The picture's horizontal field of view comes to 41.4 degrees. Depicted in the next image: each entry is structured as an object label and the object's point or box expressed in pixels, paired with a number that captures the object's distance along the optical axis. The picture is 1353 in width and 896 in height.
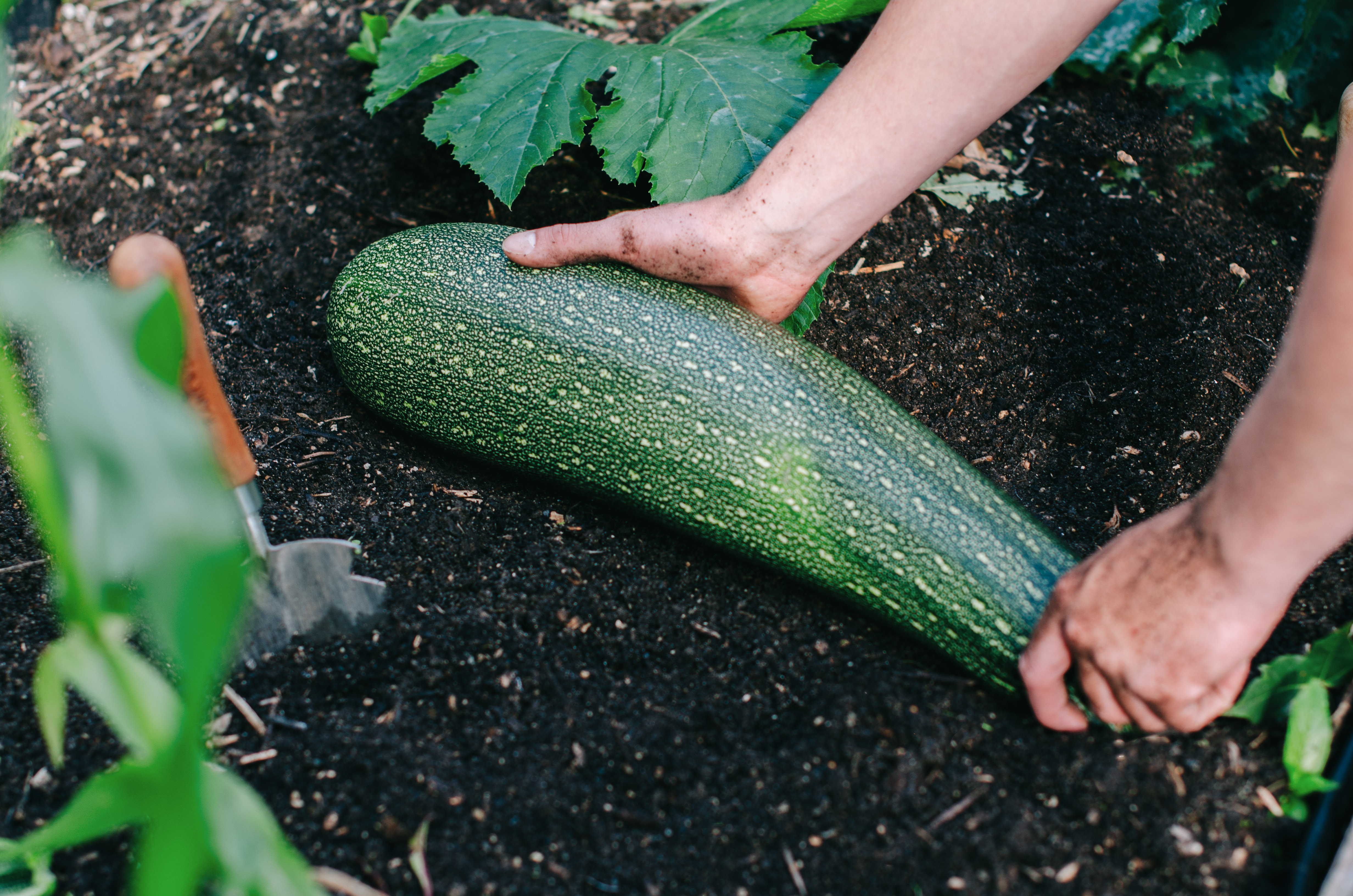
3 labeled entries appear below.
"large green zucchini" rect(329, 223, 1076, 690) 0.89
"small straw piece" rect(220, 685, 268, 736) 0.84
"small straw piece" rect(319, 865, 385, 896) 0.77
